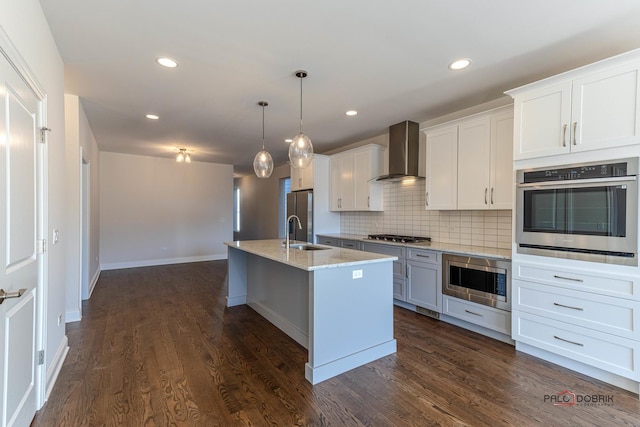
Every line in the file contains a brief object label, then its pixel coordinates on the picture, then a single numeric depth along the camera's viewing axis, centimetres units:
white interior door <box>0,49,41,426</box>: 142
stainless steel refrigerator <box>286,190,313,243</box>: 551
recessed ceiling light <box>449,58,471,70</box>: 254
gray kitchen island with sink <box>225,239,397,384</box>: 234
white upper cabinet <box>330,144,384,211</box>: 482
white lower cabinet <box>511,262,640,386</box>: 211
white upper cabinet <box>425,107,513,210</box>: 310
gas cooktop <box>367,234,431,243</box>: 403
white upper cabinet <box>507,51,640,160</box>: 210
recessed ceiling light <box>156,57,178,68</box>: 254
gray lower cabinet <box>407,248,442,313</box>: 349
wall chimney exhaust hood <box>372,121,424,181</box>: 418
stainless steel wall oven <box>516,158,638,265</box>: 212
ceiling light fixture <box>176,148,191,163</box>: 572
